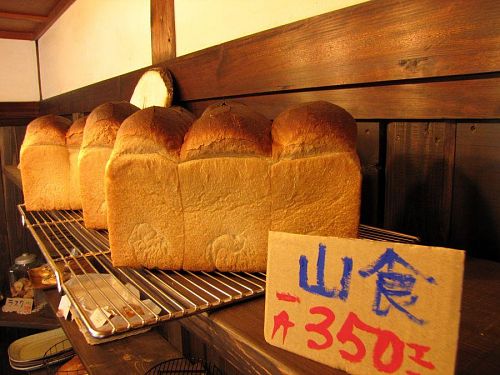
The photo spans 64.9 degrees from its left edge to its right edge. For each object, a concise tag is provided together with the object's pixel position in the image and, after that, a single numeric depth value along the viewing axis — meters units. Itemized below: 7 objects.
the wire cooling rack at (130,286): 0.53
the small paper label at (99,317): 0.52
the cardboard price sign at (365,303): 0.38
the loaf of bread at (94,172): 1.09
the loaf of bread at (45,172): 1.36
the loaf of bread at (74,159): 1.34
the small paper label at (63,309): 1.34
